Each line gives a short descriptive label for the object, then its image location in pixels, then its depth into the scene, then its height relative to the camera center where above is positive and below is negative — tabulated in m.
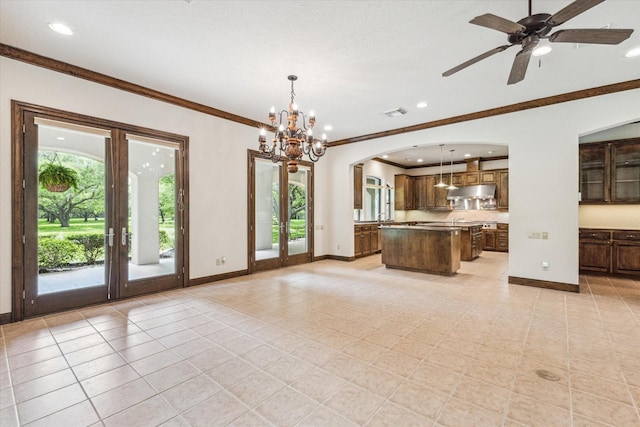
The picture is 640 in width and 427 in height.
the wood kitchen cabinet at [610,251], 5.41 -0.79
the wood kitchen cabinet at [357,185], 8.26 +0.78
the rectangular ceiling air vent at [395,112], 5.32 +1.87
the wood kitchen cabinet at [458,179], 9.80 +1.09
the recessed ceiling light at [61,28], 2.92 +1.91
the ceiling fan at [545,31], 2.12 +1.44
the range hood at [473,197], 9.03 +0.45
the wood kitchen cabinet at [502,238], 8.95 -0.84
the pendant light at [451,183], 9.23 +0.96
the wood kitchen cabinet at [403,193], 10.71 +0.70
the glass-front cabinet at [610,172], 5.63 +0.78
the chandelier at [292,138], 3.76 +1.00
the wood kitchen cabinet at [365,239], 8.15 -0.81
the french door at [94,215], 3.53 -0.03
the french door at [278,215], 6.18 -0.05
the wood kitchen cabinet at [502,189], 8.94 +0.68
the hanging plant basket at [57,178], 3.67 +0.47
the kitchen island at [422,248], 5.80 -0.79
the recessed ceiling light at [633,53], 3.35 +1.86
